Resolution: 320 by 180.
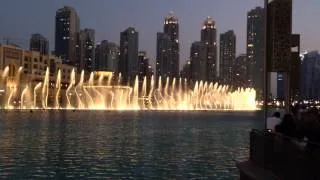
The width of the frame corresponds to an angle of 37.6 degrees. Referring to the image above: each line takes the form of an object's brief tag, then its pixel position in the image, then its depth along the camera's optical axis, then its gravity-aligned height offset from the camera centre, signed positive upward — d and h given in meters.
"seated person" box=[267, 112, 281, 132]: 12.76 -0.47
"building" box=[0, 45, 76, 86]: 125.92 +11.03
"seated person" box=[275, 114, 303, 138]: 9.94 -0.51
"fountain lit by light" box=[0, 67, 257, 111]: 121.51 +1.61
